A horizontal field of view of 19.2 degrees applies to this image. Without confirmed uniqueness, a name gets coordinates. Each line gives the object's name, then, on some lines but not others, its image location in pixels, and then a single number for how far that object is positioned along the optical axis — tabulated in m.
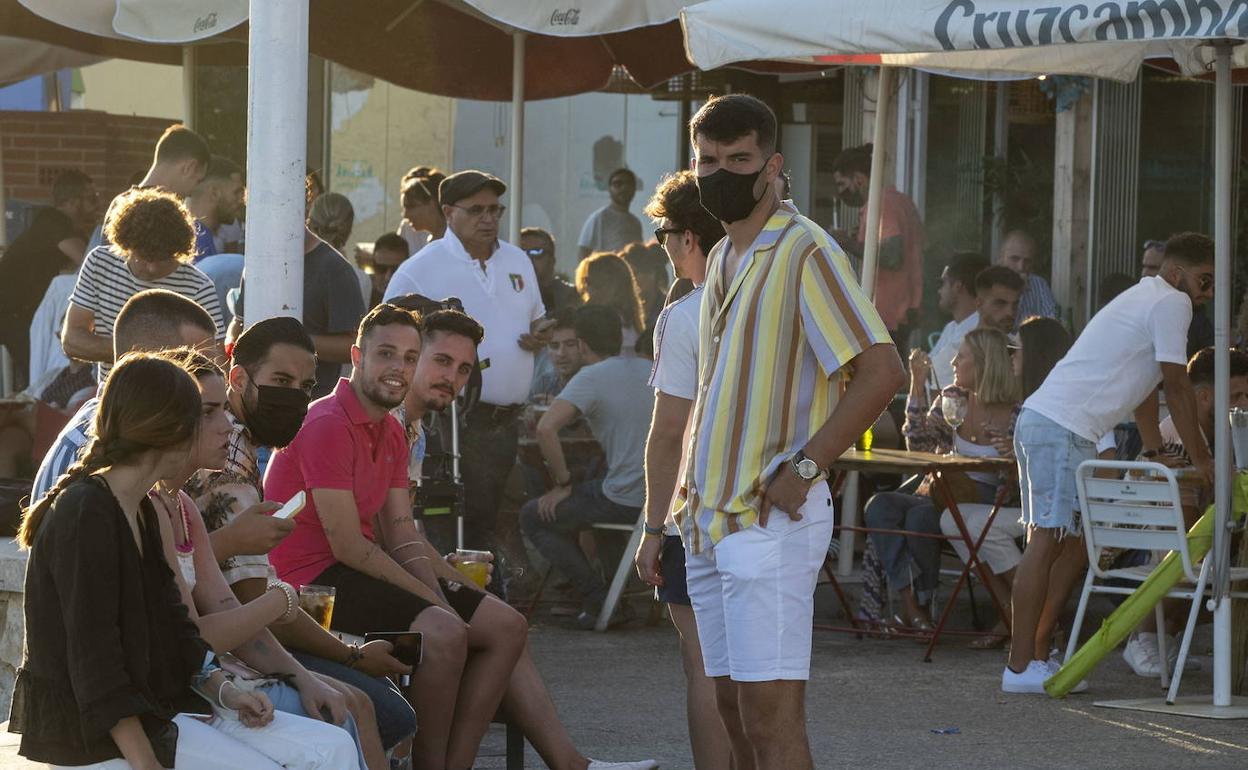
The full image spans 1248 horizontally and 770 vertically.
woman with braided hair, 6.93
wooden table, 15.35
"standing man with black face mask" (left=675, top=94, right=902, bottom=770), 8.09
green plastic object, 13.58
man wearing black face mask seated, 9.08
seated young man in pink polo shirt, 10.29
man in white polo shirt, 16.15
